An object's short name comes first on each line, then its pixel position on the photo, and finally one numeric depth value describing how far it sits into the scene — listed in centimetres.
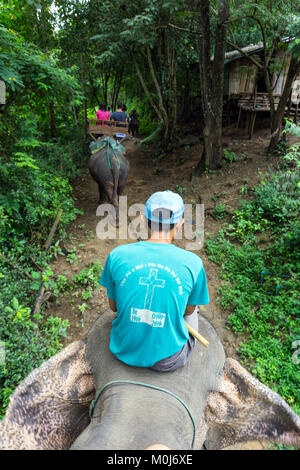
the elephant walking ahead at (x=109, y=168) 644
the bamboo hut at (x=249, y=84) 1032
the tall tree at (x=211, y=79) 683
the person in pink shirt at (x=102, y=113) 761
